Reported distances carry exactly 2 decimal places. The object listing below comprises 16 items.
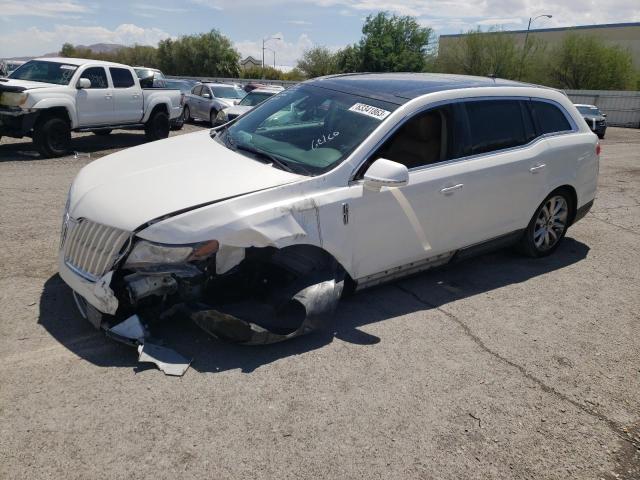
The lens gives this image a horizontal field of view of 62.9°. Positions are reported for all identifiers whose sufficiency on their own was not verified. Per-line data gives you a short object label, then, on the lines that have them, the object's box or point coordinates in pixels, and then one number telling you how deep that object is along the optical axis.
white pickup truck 9.71
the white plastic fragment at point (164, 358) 3.21
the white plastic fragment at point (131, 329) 3.30
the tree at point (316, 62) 76.50
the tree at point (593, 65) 46.41
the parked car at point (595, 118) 21.72
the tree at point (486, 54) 53.00
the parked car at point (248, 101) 14.19
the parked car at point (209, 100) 17.42
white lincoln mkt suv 3.28
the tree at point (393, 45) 62.47
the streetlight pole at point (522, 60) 52.36
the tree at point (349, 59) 64.94
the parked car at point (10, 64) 27.19
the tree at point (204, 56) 76.56
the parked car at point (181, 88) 15.12
